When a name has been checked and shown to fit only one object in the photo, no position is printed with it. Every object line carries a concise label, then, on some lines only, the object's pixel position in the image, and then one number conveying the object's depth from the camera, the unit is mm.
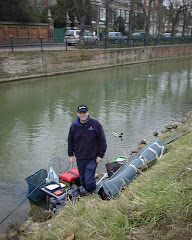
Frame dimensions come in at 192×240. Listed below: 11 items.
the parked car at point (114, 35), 39159
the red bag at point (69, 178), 5543
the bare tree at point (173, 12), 44344
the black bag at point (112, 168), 5645
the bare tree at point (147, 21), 35428
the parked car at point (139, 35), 45944
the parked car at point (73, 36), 30628
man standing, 4723
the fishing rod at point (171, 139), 6878
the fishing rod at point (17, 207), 4940
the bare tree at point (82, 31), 28109
